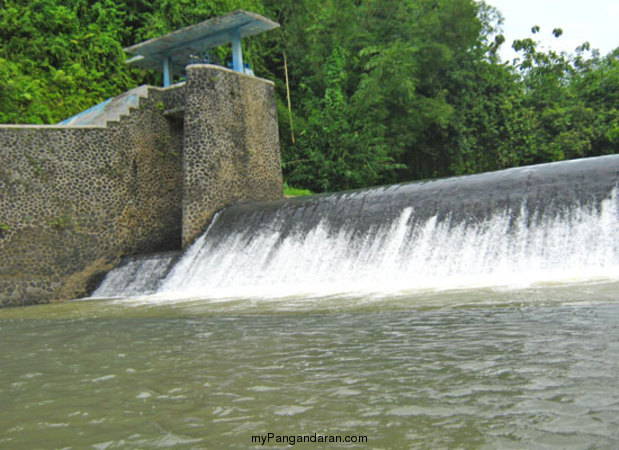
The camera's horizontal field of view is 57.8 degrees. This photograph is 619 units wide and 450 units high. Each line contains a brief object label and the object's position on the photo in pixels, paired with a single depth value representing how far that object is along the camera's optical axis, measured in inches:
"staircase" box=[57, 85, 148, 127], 594.2
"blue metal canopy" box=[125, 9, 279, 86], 608.1
